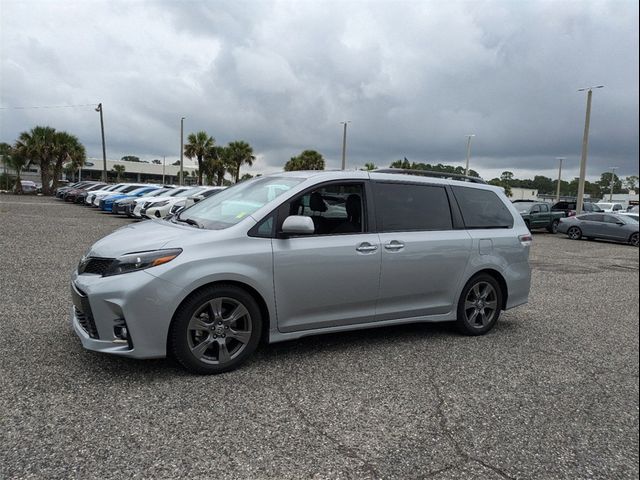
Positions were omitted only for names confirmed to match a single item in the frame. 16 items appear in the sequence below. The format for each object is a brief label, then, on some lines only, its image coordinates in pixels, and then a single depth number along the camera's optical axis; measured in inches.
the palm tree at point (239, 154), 2000.5
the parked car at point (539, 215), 904.3
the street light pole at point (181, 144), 1573.9
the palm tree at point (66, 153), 1589.6
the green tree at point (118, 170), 3450.8
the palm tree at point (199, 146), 1893.5
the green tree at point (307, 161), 2052.2
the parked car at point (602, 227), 789.9
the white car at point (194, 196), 639.0
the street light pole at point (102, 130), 1566.7
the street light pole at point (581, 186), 897.6
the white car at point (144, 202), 744.3
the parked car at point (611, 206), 1539.4
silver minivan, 143.6
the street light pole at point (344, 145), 1612.9
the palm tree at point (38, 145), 1560.0
